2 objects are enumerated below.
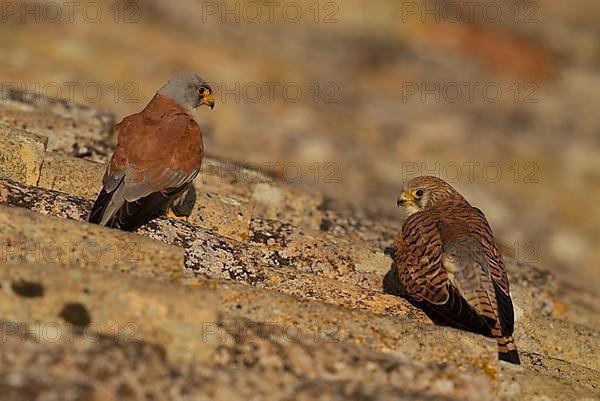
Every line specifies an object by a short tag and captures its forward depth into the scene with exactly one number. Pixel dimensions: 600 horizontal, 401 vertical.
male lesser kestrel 10.91
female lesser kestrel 10.48
